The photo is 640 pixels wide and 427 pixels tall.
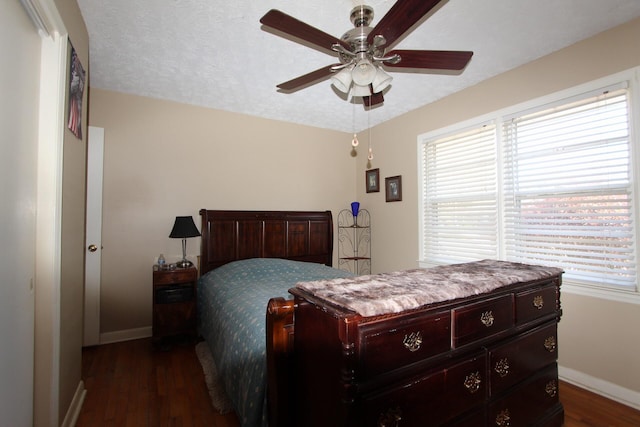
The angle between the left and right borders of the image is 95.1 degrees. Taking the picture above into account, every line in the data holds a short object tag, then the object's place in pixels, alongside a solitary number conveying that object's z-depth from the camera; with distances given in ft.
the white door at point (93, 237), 9.53
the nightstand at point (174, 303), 9.34
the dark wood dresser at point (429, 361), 3.08
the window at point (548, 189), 6.81
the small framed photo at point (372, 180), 13.46
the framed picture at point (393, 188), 12.30
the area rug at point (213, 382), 6.59
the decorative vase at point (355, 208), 13.76
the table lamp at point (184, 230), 9.75
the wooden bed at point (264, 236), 10.93
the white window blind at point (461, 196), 9.40
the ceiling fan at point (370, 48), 4.35
